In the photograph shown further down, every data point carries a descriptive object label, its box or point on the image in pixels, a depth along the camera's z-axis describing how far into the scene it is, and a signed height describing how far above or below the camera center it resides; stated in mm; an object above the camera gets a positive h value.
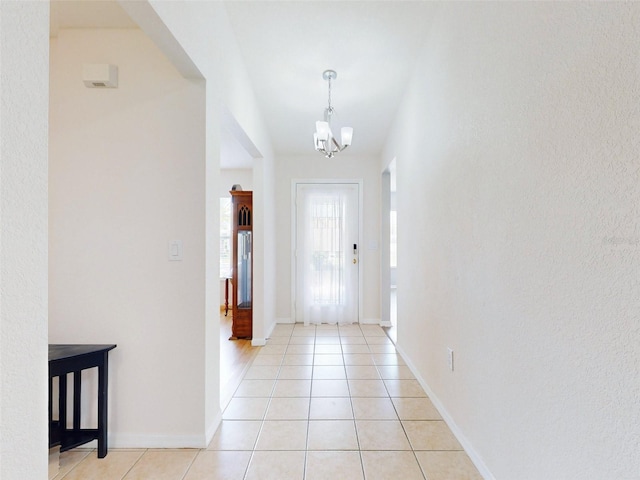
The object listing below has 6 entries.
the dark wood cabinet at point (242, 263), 4020 -277
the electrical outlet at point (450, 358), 1967 -725
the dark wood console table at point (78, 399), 1658 -856
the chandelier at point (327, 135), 2736 +955
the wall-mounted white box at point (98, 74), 1797 +944
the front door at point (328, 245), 4723 -45
